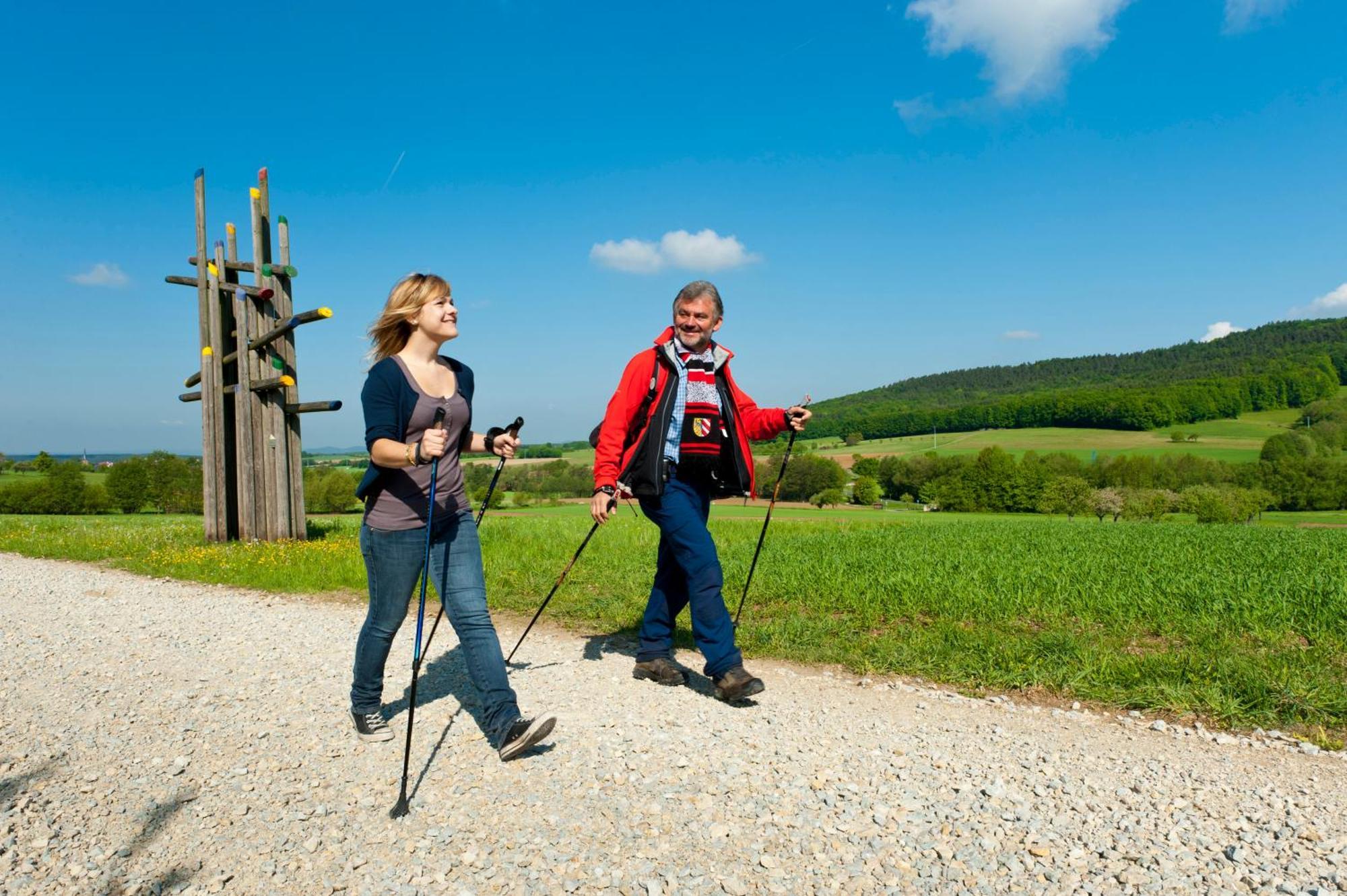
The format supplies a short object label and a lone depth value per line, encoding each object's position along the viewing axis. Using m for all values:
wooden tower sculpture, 11.89
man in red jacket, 4.77
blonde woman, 3.89
